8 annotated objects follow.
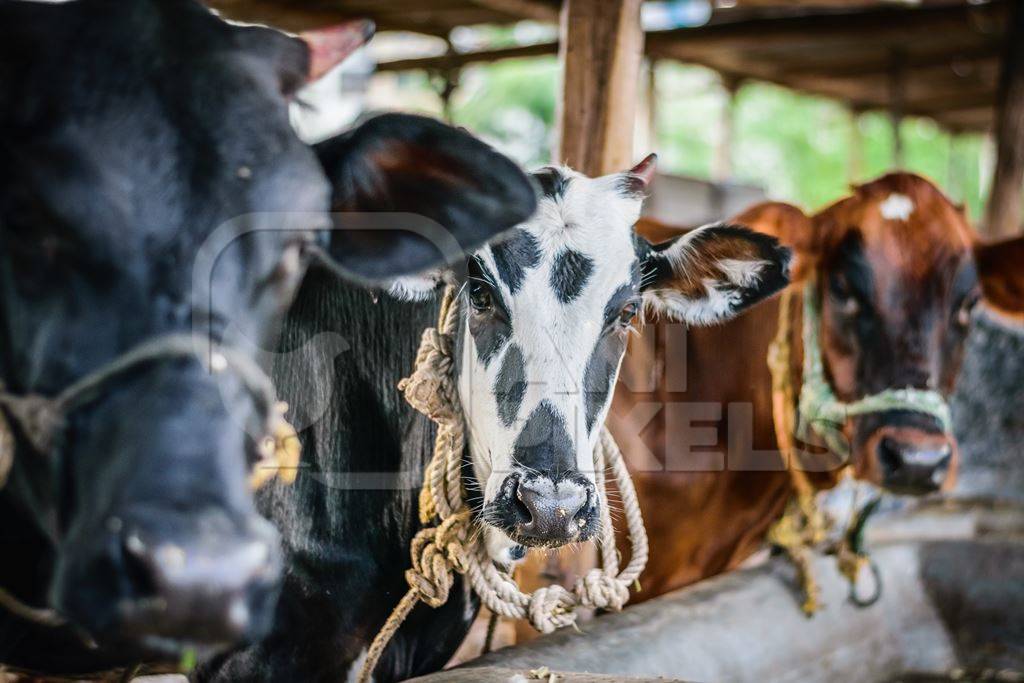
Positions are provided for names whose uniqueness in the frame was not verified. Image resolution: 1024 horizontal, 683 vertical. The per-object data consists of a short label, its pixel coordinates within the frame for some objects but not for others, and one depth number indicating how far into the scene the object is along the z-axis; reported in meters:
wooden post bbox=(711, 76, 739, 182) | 10.99
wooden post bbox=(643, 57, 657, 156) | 9.80
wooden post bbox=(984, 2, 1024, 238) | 6.57
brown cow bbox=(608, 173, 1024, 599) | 3.39
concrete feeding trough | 2.83
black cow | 1.52
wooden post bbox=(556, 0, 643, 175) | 3.44
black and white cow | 2.36
